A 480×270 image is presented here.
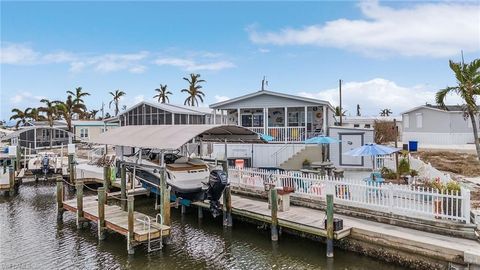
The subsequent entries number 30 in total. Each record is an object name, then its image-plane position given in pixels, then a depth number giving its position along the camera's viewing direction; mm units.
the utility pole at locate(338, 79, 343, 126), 36234
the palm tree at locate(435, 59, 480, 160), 14812
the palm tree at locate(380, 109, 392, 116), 79938
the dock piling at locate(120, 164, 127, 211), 15836
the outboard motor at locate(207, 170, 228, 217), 13023
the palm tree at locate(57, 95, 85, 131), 46000
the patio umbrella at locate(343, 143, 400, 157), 13625
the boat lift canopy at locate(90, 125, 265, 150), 12375
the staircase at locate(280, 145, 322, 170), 20578
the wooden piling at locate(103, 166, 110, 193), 16219
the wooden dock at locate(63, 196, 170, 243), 11234
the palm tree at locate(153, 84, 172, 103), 59812
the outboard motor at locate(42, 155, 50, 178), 25125
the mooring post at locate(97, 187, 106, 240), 12639
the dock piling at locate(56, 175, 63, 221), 15555
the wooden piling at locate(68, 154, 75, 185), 22592
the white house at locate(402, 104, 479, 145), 31844
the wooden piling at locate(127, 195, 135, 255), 11172
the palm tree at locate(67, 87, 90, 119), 52459
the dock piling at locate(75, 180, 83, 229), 14010
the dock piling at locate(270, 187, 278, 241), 12031
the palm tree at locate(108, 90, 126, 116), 72750
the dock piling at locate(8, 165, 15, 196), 20906
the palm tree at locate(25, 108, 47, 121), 56219
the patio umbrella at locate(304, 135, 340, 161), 18125
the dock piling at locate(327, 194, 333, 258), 10422
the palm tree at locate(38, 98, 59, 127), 48062
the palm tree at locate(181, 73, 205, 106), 54469
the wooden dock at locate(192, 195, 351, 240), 10945
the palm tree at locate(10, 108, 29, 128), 58438
